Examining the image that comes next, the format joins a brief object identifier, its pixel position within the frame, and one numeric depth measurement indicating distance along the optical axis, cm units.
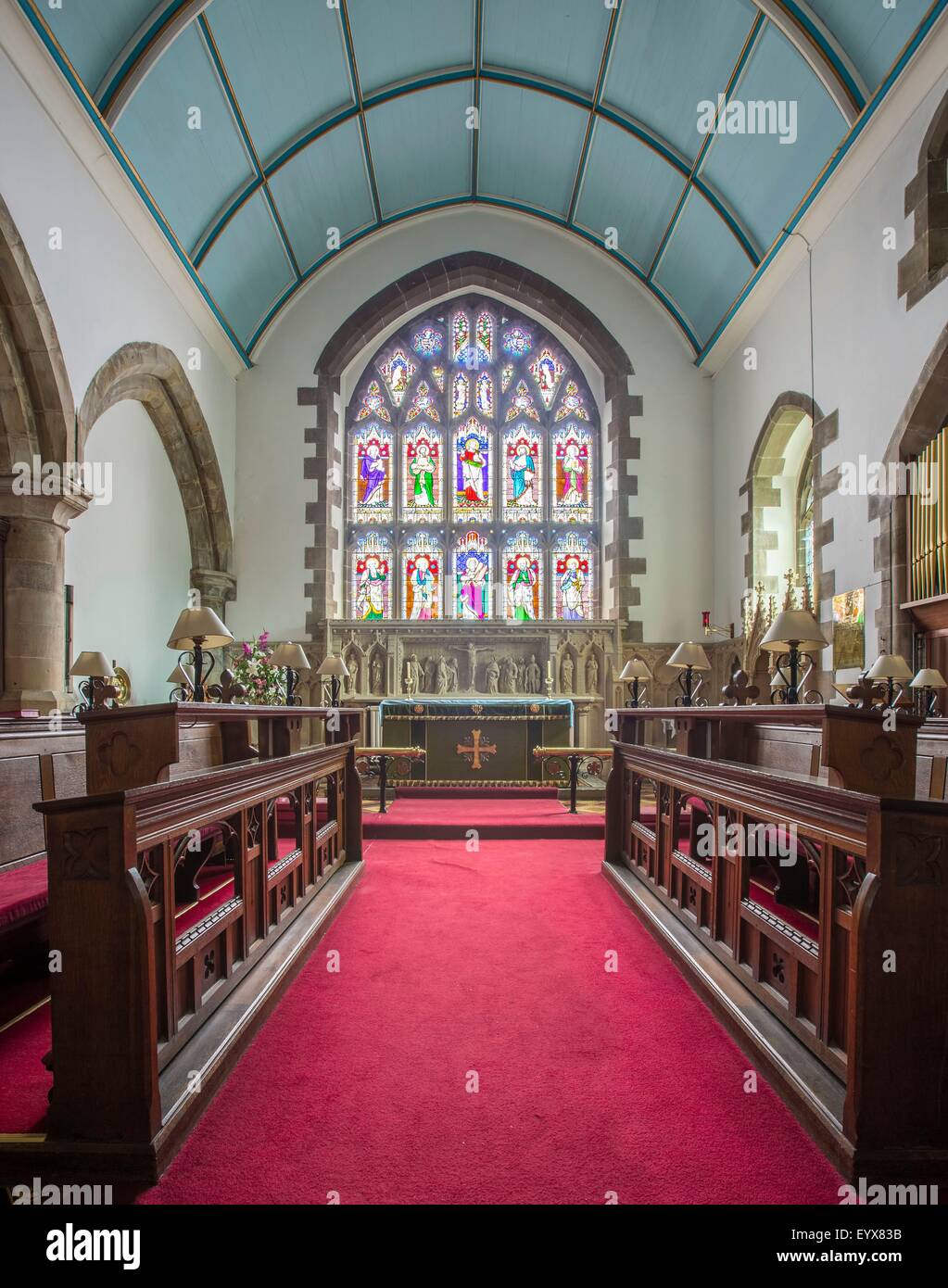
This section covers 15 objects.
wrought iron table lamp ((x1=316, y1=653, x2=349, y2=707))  730
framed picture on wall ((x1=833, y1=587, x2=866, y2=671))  589
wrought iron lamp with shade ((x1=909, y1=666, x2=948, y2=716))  472
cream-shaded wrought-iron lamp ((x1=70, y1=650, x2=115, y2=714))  586
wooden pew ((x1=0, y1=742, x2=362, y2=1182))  164
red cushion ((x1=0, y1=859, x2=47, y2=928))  235
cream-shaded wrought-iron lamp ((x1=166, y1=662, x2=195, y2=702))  467
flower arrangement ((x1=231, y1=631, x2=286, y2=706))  788
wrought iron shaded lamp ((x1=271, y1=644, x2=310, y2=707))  504
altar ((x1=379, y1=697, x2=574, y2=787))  730
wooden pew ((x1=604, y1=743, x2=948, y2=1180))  162
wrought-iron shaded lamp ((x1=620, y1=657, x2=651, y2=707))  538
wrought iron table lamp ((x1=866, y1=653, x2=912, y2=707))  485
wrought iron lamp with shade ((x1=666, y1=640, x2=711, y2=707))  459
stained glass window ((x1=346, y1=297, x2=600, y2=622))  1005
